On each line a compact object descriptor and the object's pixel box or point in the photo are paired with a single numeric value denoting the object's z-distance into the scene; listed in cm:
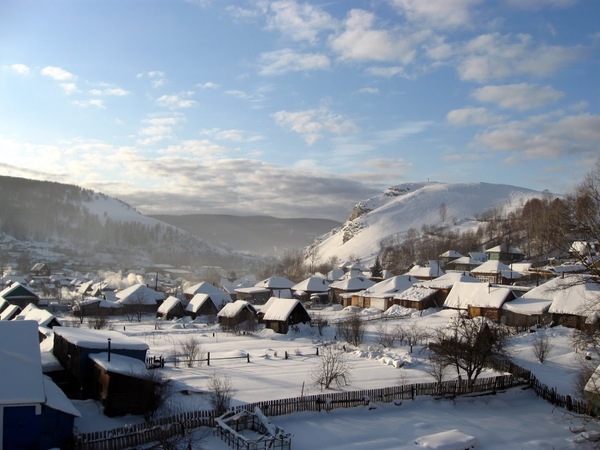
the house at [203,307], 6153
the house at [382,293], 6247
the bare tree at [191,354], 3058
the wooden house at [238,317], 4866
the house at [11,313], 4512
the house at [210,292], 6435
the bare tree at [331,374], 2510
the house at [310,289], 7988
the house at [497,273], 7044
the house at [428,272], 7994
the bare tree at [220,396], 1975
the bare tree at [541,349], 3178
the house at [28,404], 1523
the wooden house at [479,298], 4653
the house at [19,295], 6325
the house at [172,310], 6138
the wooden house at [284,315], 4619
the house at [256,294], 7969
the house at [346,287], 7381
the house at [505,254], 8806
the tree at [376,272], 9794
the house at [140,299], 6762
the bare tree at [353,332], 3782
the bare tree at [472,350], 2550
